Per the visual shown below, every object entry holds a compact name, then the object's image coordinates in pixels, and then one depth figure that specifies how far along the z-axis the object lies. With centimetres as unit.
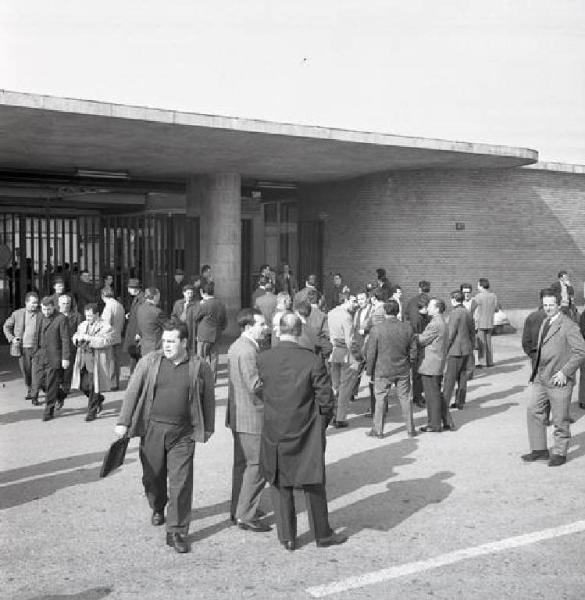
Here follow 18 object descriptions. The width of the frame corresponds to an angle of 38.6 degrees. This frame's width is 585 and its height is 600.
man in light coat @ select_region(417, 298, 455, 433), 1027
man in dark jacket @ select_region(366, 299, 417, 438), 995
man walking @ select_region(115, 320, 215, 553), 616
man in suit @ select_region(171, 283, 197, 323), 1298
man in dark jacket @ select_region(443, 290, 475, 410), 1155
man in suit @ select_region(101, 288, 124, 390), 1262
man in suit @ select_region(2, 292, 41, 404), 1221
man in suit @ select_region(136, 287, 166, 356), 1195
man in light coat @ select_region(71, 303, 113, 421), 1098
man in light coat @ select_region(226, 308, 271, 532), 652
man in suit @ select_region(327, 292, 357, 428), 1068
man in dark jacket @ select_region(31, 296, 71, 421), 1094
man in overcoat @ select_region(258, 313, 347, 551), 604
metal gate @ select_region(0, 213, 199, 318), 2197
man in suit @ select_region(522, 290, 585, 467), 850
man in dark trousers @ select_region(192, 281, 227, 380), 1248
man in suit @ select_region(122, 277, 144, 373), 1266
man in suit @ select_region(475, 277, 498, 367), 1602
